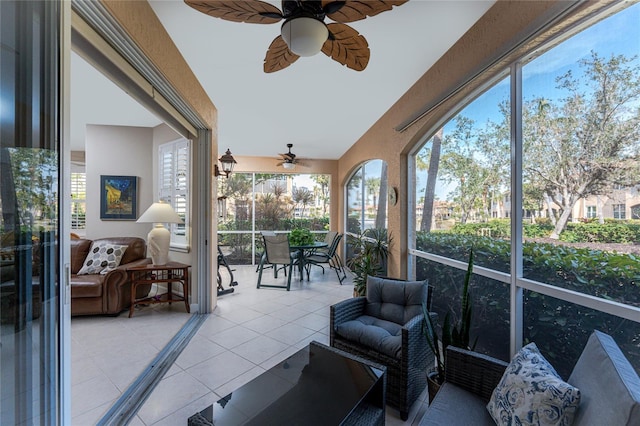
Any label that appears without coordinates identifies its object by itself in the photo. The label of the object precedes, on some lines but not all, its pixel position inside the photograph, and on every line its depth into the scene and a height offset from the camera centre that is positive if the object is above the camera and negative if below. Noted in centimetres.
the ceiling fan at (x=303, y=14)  135 +103
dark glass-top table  124 -94
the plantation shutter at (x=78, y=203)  554 +20
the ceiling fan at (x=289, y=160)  568 +112
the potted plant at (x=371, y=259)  355 -65
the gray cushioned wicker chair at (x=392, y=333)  178 -90
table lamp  321 -24
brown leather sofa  314 -92
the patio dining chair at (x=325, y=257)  521 -85
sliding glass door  97 +0
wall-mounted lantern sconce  432 +81
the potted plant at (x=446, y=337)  172 -82
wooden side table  334 -84
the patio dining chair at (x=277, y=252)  460 -67
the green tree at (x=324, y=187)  702 +66
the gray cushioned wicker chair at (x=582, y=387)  84 -69
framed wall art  435 +25
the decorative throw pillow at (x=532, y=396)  102 -74
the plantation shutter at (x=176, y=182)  392 +46
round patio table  497 -69
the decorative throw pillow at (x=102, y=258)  350 -60
